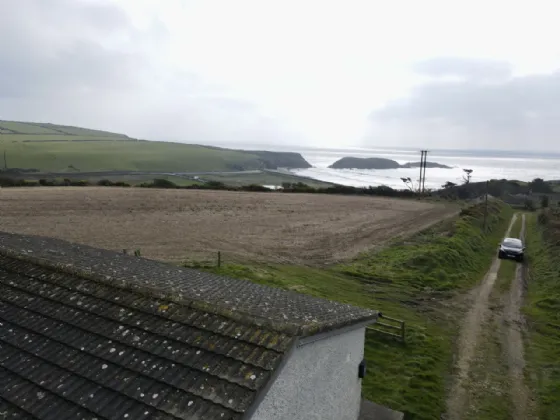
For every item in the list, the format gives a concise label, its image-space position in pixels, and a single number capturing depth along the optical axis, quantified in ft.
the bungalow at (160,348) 15.51
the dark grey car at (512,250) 95.96
